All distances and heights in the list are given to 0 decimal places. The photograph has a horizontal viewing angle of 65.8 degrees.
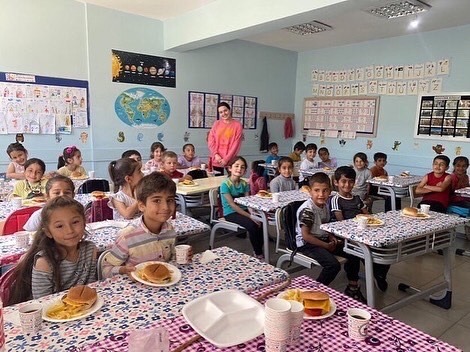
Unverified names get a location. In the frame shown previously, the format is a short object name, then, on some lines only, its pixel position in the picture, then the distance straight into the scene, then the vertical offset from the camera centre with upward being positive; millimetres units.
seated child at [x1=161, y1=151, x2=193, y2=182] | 4898 -594
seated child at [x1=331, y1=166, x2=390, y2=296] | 3092 -639
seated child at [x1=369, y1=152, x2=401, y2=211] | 5637 -732
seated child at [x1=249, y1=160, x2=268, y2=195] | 4355 -735
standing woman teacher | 5289 -255
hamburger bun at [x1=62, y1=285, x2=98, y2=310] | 1293 -644
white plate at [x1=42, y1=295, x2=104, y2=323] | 1228 -678
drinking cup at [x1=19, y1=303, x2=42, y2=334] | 1160 -650
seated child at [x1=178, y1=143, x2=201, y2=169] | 6098 -626
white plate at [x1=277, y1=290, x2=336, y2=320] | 1260 -661
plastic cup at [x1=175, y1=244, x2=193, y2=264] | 1760 -641
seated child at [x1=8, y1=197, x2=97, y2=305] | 1607 -646
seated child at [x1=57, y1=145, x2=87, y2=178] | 4613 -590
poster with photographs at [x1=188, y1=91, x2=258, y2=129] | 6949 +278
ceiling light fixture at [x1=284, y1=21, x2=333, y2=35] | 6137 +1671
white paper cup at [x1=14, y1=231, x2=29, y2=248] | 2078 -702
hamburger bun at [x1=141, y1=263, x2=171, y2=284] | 1519 -646
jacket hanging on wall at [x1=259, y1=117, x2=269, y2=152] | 8094 -328
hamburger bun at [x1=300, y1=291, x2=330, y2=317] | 1280 -631
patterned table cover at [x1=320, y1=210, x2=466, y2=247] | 2281 -694
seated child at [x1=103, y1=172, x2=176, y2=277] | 1801 -568
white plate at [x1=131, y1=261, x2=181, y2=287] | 1511 -676
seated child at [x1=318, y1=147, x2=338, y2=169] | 6803 -660
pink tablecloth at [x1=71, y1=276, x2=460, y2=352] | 1102 -673
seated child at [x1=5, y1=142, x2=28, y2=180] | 4566 -567
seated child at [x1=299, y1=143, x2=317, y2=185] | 6161 -672
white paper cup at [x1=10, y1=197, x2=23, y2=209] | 2966 -702
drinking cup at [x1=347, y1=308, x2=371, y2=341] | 1152 -636
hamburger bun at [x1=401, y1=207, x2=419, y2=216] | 2838 -660
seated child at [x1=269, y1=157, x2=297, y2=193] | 4266 -653
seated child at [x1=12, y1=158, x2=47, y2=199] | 3559 -652
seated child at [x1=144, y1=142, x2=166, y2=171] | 5462 -567
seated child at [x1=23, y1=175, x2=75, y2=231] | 2568 -490
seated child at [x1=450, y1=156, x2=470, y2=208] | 4676 -687
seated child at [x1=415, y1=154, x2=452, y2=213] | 4555 -747
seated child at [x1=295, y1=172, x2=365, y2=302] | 2691 -885
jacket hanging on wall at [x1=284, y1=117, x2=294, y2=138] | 8516 -97
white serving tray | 1150 -663
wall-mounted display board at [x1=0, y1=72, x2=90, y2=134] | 5051 +190
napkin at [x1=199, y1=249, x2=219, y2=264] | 1812 -685
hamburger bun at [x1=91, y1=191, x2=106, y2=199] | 3315 -698
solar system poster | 5914 +858
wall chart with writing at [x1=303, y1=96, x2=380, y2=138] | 7207 +214
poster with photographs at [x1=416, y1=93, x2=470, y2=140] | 6039 +204
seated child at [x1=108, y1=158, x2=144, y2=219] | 2840 -528
